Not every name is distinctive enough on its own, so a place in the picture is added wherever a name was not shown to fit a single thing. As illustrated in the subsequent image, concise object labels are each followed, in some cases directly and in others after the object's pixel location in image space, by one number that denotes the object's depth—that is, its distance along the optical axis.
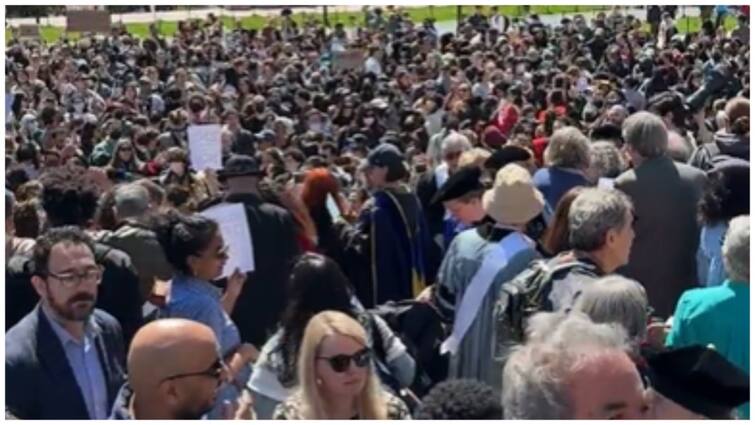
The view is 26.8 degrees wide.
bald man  3.79
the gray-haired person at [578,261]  5.15
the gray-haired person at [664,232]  7.05
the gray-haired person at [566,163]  7.70
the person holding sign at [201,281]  5.32
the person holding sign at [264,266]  6.69
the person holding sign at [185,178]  8.80
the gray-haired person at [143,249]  6.38
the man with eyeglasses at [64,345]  4.60
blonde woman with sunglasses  4.21
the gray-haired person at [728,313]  4.84
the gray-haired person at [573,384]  3.31
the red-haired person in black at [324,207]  7.94
